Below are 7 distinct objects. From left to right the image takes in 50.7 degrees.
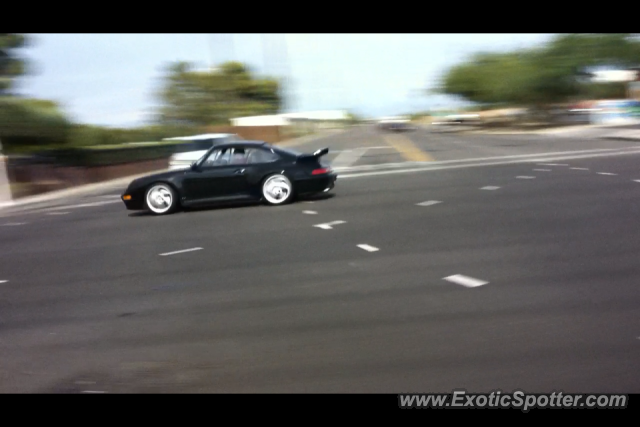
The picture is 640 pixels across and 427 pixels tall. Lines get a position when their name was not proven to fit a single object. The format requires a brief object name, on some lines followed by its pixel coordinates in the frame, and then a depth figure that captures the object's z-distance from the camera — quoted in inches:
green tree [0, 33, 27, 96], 833.5
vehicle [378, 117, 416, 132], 2603.3
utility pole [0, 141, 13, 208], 775.1
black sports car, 484.7
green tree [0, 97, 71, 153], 814.5
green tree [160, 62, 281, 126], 1742.1
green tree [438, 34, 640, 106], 1829.5
